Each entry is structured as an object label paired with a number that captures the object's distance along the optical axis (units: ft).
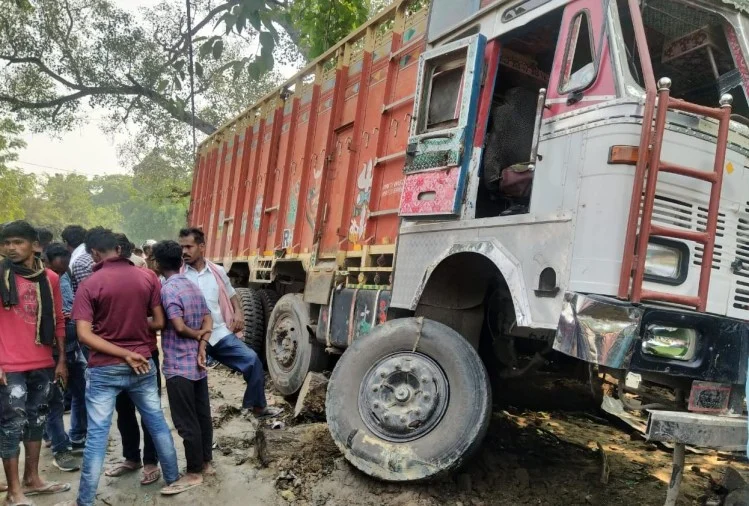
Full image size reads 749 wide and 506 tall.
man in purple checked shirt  10.63
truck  8.01
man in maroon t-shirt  9.53
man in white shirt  13.20
